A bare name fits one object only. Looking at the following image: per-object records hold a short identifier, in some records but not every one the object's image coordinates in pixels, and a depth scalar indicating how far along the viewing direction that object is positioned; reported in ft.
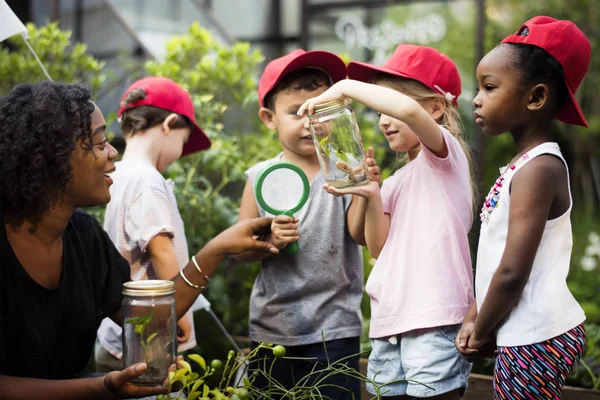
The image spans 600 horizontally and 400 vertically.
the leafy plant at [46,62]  15.19
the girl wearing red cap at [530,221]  6.35
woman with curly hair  6.29
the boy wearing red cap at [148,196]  8.89
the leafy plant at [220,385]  5.02
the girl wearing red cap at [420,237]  7.24
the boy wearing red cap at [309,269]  8.67
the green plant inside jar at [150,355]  5.63
